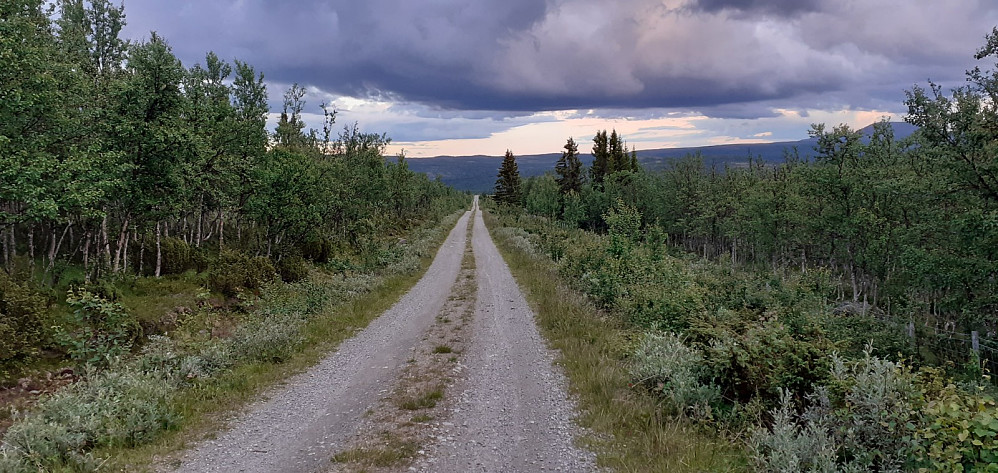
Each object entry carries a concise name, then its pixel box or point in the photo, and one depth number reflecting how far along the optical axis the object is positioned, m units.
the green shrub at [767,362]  6.02
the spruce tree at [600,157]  79.56
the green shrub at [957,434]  3.58
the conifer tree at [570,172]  79.19
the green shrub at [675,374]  6.68
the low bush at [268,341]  10.16
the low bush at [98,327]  11.11
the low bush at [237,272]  18.95
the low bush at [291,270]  22.70
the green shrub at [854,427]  4.43
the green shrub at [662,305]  10.38
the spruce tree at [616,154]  77.38
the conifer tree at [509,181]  91.62
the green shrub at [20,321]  10.63
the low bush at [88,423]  5.54
